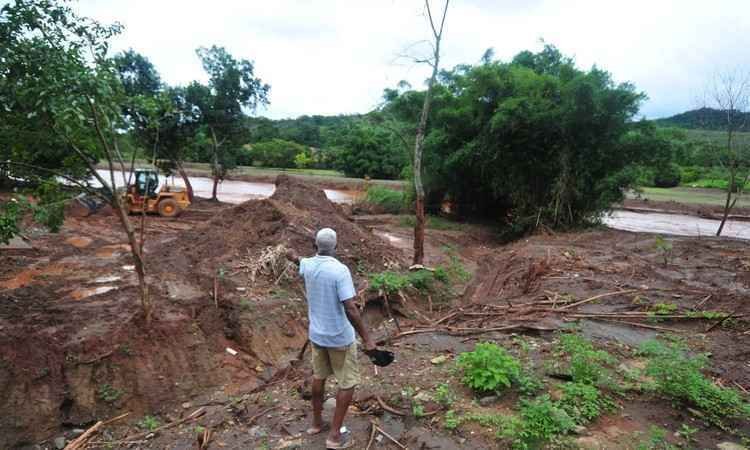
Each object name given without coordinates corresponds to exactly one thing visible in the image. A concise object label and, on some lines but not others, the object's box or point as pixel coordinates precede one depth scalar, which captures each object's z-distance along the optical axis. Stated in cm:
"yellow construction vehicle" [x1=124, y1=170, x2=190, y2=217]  1798
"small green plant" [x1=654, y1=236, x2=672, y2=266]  1015
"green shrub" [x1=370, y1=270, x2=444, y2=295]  881
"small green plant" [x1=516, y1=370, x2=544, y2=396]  434
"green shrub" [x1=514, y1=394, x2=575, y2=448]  356
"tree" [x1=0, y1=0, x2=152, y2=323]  462
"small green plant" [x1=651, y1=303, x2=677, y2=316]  648
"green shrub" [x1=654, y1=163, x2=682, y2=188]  4569
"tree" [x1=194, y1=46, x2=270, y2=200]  2158
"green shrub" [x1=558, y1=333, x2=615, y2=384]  443
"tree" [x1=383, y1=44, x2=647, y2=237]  1521
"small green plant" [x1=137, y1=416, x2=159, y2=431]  529
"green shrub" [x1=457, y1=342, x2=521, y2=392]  435
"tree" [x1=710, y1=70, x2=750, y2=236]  1582
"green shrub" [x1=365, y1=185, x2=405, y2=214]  2414
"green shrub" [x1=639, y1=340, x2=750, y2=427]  390
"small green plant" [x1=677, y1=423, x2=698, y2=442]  365
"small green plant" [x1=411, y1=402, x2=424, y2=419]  418
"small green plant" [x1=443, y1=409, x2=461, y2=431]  393
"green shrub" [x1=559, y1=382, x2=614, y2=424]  392
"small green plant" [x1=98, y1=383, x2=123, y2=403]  574
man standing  367
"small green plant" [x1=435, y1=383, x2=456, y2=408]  432
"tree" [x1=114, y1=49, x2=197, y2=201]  2123
